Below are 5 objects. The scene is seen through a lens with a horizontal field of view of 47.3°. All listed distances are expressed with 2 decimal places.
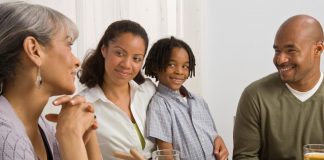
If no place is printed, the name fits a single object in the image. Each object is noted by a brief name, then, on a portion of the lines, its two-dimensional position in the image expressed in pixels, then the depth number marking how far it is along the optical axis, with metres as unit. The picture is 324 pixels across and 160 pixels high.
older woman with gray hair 1.04
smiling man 1.68
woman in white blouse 1.62
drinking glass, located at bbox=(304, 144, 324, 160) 1.14
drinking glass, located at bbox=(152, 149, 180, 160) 1.09
